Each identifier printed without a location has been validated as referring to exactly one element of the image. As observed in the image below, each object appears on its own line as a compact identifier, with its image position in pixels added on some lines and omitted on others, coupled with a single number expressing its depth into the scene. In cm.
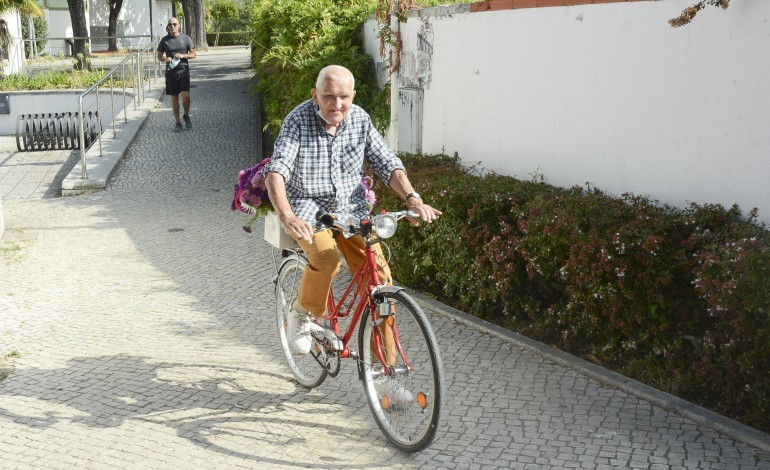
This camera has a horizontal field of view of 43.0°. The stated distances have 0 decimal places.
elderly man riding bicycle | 484
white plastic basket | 541
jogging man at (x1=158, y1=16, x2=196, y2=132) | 1589
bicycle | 441
